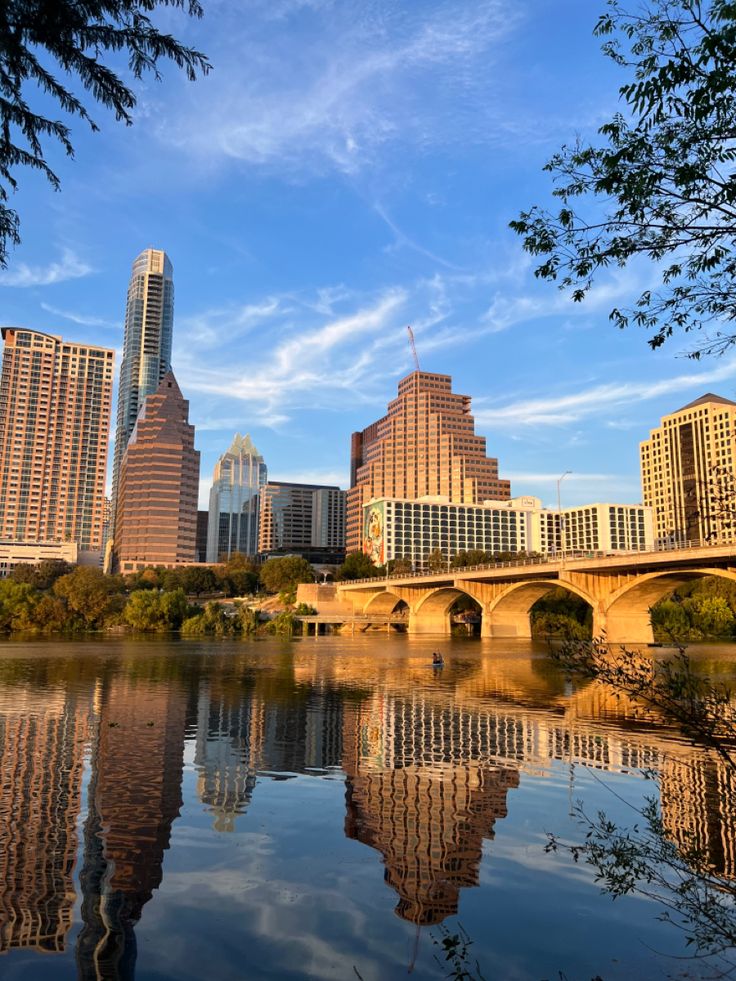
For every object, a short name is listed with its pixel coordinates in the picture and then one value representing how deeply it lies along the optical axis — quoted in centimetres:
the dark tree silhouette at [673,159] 684
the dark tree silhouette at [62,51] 921
